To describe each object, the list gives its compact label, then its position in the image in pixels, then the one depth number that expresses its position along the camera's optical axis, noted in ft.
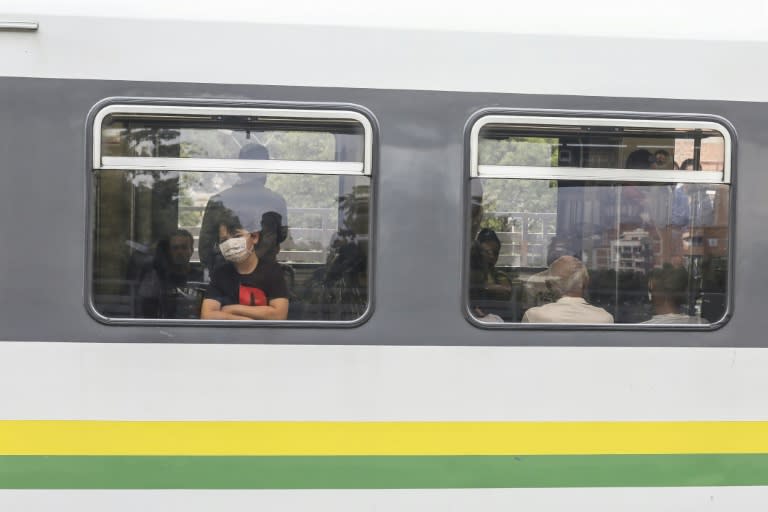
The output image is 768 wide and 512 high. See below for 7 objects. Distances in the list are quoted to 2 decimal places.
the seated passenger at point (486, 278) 13.46
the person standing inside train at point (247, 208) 13.21
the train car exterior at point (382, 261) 13.01
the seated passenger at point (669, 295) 13.80
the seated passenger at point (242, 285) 13.38
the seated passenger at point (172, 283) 13.23
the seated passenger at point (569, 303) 13.69
